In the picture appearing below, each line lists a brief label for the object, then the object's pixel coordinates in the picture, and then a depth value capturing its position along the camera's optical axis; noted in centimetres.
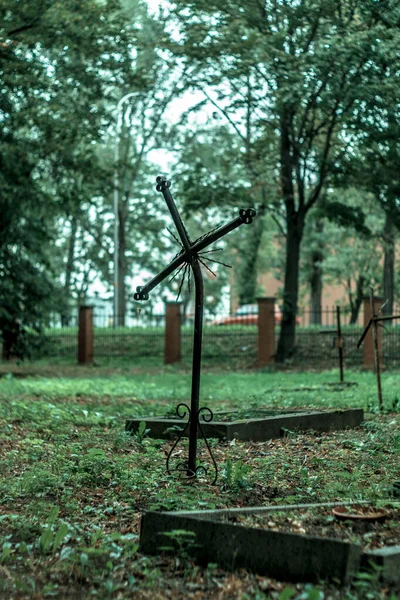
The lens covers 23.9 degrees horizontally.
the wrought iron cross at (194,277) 670
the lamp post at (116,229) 4136
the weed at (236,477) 665
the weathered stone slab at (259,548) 437
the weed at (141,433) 937
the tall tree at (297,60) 1995
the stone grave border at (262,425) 938
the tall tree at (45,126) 2006
